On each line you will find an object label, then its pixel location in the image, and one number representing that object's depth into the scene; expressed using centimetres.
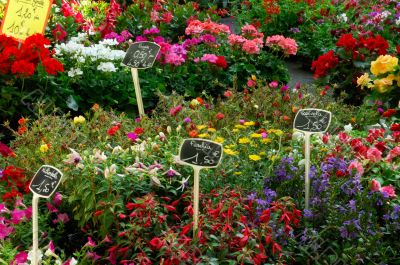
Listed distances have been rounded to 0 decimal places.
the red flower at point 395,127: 437
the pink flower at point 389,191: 354
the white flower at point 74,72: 610
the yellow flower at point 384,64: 564
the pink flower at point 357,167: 367
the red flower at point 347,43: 645
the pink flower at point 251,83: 578
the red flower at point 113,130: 424
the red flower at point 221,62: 678
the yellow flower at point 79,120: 459
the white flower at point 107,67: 618
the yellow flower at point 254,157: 390
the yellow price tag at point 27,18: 596
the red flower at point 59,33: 696
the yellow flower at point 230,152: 396
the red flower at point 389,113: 509
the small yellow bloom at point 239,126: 445
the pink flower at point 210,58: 679
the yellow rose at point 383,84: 567
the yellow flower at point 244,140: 416
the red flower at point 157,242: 312
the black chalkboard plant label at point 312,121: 364
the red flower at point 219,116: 478
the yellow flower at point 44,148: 405
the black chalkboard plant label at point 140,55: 478
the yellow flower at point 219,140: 410
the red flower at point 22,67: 545
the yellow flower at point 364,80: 584
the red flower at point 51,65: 555
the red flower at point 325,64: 645
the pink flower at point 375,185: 356
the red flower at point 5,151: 436
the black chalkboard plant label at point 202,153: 323
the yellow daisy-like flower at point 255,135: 424
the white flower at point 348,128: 449
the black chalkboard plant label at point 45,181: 309
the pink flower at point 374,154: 382
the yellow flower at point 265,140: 425
